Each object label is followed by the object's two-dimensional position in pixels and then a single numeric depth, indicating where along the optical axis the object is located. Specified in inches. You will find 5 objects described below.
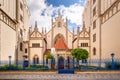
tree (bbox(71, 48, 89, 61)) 632.6
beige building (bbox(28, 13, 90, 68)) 831.1
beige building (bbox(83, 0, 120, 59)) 502.9
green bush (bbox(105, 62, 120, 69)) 439.1
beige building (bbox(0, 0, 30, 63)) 515.6
